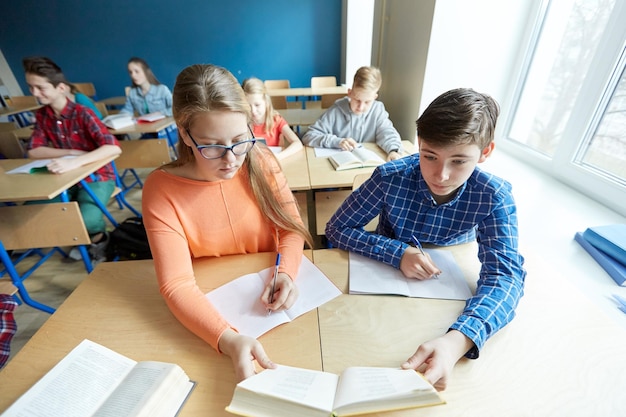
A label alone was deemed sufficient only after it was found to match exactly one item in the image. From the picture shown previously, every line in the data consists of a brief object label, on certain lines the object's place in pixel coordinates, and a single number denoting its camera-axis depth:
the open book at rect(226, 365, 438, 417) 0.45
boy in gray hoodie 1.95
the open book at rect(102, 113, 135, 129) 2.81
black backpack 1.73
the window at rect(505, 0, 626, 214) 1.14
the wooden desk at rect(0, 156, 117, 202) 1.39
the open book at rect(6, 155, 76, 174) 1.64
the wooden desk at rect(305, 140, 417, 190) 1.54
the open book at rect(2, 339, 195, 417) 0.49
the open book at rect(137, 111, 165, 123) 2.99
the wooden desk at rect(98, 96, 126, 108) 4.37
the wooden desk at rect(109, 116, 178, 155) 2.72
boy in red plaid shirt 1.80
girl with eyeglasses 0.68
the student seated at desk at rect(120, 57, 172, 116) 3.58
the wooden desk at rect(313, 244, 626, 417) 0.52
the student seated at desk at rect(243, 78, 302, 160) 1.94
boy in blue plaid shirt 0.62
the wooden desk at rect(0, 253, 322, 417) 0.57
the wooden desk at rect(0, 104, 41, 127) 3.73
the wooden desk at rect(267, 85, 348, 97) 3.28
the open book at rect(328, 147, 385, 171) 1.69
